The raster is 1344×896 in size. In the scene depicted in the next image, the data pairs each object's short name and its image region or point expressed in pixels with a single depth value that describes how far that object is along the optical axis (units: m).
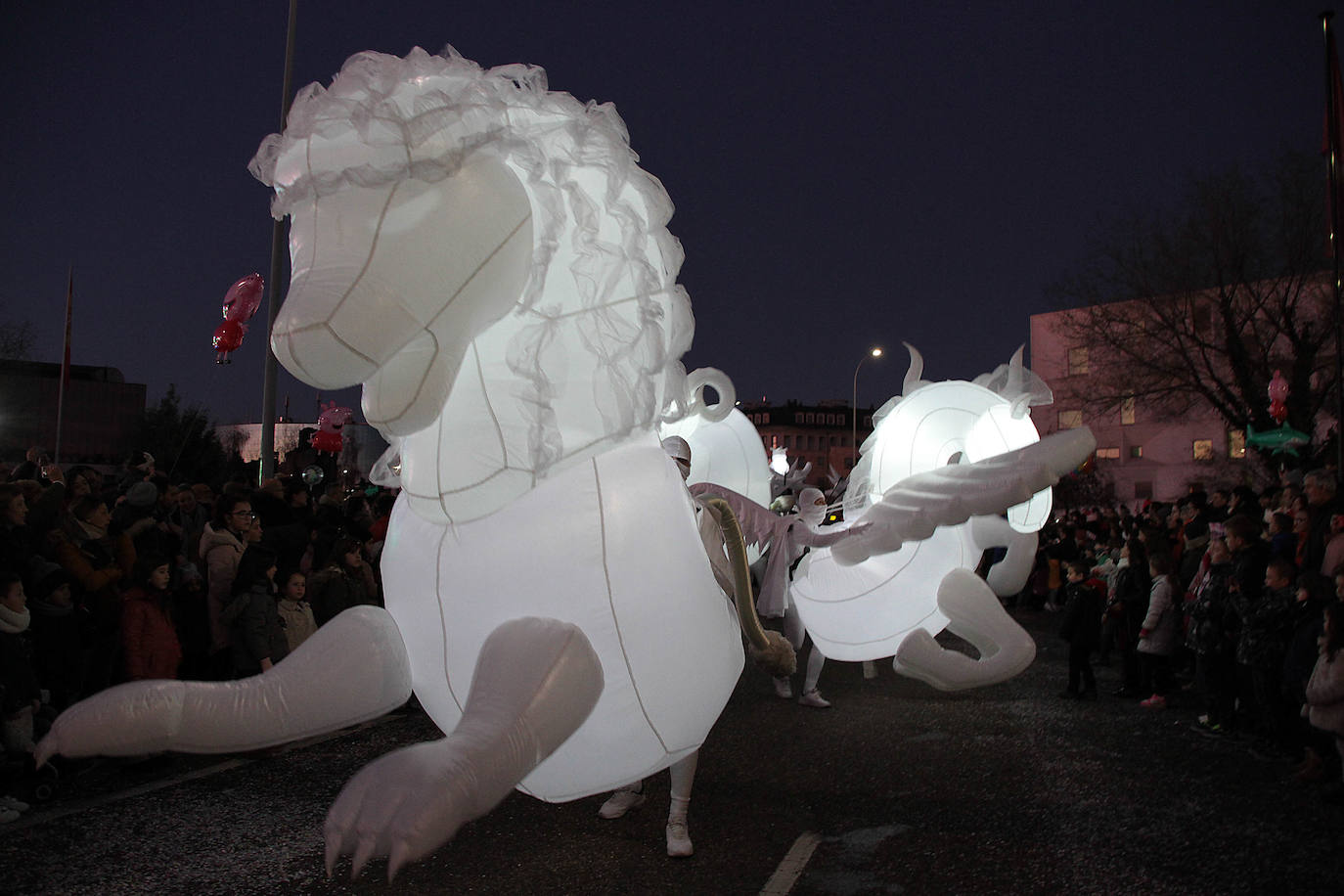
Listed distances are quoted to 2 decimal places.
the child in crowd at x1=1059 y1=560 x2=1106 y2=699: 8.24
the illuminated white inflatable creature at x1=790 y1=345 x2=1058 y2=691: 5.36
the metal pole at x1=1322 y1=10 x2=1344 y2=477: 10.41
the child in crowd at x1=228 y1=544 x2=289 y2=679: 6.13
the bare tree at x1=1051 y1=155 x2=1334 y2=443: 19.94
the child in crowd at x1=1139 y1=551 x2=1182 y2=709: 8.04
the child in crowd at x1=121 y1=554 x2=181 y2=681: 5.57
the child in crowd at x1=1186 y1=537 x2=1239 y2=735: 6.85
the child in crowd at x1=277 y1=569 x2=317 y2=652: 6.47
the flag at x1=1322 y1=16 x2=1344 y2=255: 10.80
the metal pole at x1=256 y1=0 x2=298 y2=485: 10.40
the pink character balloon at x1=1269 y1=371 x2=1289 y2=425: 14.73
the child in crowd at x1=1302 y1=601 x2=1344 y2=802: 4.97
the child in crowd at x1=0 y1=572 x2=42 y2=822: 4.80
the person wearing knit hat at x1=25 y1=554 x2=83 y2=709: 5.44
